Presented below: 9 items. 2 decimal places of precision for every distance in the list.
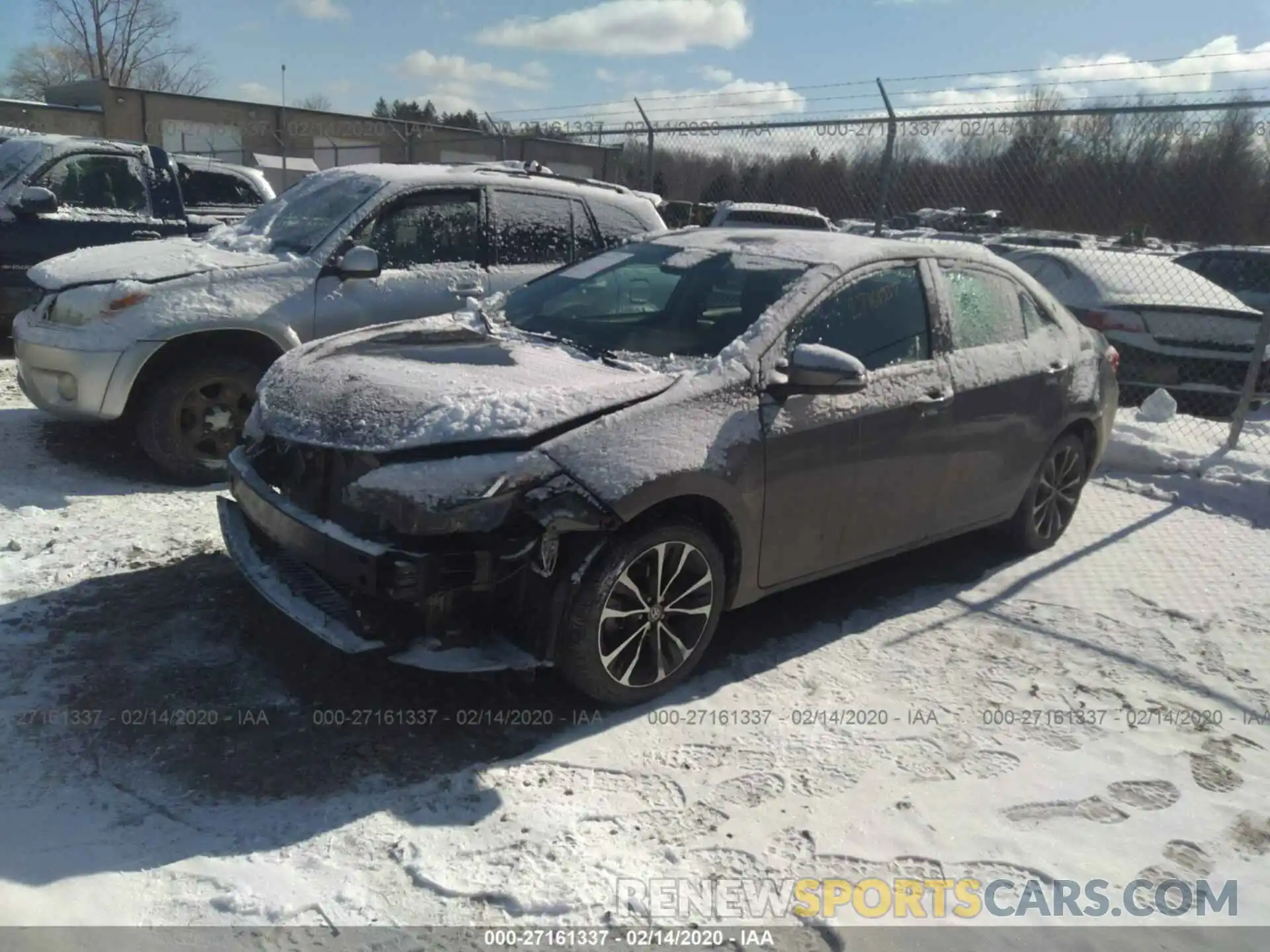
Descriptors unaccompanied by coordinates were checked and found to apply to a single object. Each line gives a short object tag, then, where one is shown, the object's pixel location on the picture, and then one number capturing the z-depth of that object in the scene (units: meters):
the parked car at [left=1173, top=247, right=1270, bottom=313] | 12.97
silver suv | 5.37
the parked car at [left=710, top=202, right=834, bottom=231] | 12.75
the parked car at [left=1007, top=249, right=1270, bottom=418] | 8.64
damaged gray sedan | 3.24
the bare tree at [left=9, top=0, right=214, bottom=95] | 54.50
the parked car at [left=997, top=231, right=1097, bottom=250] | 17.14
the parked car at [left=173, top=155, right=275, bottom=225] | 9.83
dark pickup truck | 8.23
